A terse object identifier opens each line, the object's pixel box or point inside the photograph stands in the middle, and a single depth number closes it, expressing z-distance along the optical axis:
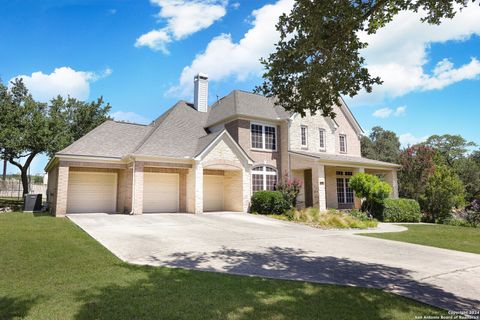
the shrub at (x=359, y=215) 17.67
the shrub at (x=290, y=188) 20.30
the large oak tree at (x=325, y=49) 6.84
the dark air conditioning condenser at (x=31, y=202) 20.86
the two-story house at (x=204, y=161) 18.20
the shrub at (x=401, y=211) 19.19
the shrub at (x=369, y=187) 18.41
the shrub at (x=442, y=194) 20.08
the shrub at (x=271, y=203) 19.44
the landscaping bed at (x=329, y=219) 15.23
